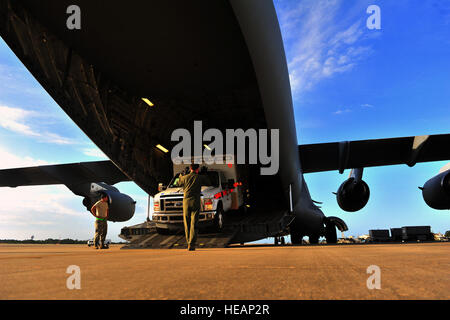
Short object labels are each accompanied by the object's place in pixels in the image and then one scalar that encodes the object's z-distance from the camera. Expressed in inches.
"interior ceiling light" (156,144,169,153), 490.3
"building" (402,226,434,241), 1061.8
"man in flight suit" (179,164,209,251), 253.1
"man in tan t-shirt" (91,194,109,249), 371.9
